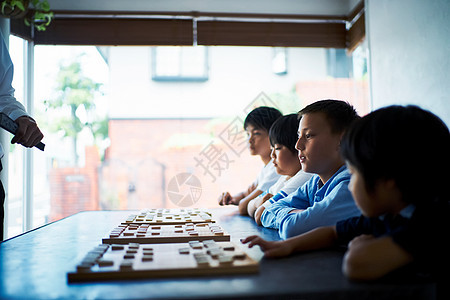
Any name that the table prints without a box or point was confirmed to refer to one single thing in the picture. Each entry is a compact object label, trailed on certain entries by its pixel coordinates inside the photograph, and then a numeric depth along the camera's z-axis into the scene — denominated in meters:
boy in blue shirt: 1.14
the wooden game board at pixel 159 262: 0.67
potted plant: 2.59
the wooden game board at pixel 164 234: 1.01
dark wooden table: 0.59
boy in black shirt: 0.62
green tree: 3.28
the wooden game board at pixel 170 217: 1.32
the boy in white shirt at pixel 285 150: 1.68
